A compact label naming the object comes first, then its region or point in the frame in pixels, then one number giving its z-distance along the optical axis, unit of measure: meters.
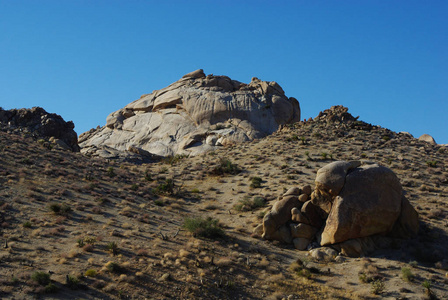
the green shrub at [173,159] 51.36
